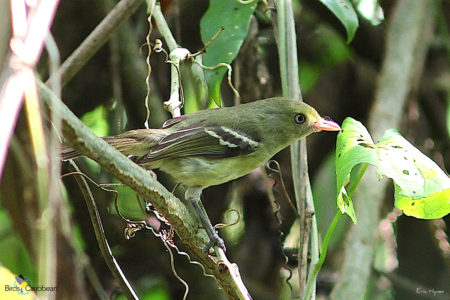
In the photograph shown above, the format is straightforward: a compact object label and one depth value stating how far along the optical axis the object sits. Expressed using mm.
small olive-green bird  5449
